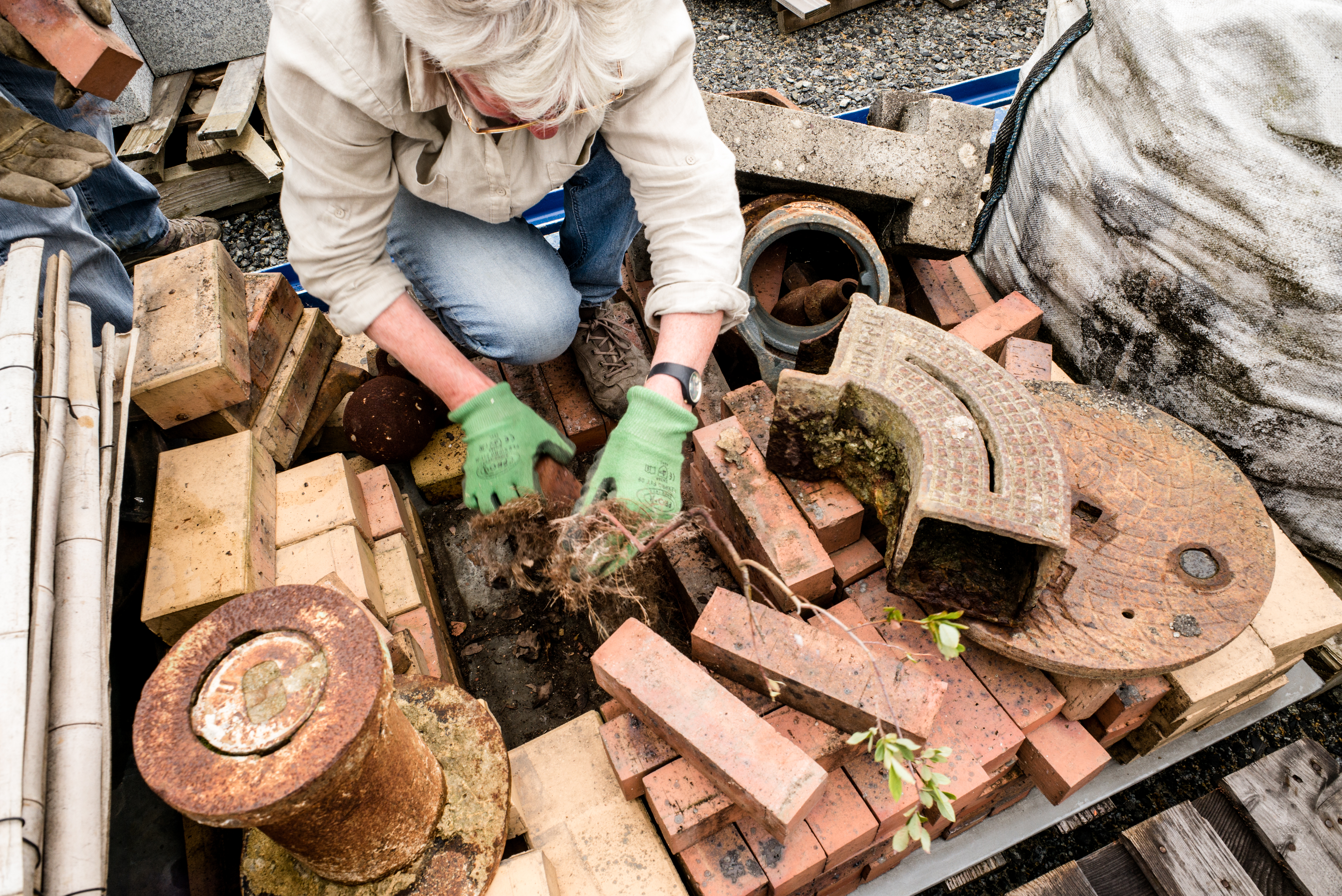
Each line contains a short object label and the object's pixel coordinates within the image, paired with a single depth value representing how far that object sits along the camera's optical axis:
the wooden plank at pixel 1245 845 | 1.64
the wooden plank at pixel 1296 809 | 1.64
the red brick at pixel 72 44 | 2.09
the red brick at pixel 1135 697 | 1.86
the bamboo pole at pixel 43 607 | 1.12
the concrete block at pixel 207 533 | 1.75
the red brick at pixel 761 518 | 1.83
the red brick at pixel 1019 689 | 1.77
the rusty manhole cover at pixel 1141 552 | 1.71
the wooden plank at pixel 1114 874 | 1.65
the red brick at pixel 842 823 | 1.61
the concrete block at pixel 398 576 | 2.06
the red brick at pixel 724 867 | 1.59
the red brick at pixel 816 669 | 1.56
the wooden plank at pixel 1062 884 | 1.63
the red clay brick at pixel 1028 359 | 2.27
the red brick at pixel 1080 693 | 1.79
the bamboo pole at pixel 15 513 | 1.08
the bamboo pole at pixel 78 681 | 1.14
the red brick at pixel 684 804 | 1.55
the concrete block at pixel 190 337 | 2.01
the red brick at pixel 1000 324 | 2.39
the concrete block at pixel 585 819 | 1.62
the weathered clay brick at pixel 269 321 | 2.31
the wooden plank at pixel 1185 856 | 1.61
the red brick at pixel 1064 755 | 1.80
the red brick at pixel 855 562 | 1.98
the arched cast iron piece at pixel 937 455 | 1.64
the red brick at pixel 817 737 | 1.63
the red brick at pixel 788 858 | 1.59
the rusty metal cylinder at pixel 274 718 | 0.96
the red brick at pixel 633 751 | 1.62
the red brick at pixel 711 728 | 1.42
